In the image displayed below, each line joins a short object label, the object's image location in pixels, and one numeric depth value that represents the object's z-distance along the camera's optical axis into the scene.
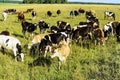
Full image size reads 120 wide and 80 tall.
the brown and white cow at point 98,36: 17.16
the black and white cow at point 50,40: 14.03
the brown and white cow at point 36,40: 15.36
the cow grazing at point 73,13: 37.81
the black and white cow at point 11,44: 13.54
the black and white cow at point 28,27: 21.13
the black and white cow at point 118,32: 18.23
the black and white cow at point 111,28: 19.07
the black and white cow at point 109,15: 36.09
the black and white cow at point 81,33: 17.67
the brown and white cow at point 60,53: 11.67
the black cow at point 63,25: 21.47
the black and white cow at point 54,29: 18.75
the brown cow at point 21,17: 32.28
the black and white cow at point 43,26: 22.66
